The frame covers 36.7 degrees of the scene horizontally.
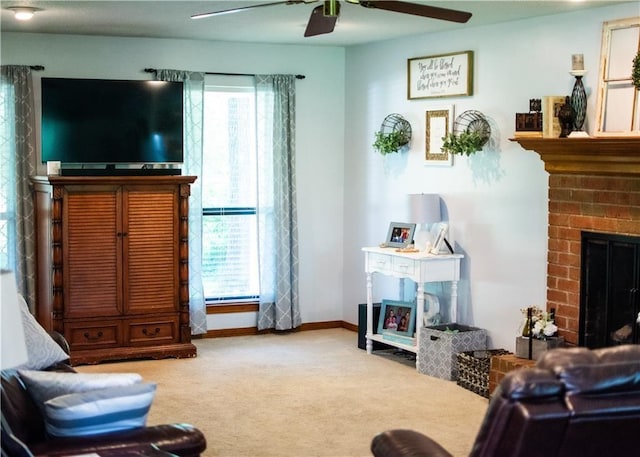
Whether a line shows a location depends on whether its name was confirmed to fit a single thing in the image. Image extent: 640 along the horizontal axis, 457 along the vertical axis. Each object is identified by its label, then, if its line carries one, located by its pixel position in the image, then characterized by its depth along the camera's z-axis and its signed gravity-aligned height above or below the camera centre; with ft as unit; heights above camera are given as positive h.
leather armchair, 8.99 -2.20
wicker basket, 20.18 -4.18
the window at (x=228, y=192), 26.21 -0.54
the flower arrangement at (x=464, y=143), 22.09 +0.70
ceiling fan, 14.83 +2.51
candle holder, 19.16 +1.41
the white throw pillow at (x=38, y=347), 13.84 -2.56
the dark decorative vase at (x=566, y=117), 19.20 +1.11
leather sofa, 11.00 -3.14
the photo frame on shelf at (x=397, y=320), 23.36 -3.64
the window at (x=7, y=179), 23.79 -0.17
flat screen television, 23.34 +1.26
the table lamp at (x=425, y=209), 23.12 -0.87
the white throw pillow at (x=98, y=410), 11.13 -2.76
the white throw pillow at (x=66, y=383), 11.49 -2.51
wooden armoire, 22.71 -2.21
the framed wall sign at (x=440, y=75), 22.82 +2.38
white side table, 22.40 -2.28
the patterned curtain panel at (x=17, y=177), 23.80 -0.12
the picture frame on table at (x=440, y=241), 22.94 -1.63
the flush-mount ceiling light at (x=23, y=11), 19.52 +3.30
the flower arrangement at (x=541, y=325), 19.61 -3.11
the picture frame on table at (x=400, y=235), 23.95 -1.56
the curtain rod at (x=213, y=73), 25.17 +2.66
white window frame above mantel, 18.13 +1.74
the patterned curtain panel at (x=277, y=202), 26.48 -0.81
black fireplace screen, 18.48 -2.31
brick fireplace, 18.22 -0.55
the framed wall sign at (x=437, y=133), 23.44 +0.98
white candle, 19.06 +2.19
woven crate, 21.44 -3.89
